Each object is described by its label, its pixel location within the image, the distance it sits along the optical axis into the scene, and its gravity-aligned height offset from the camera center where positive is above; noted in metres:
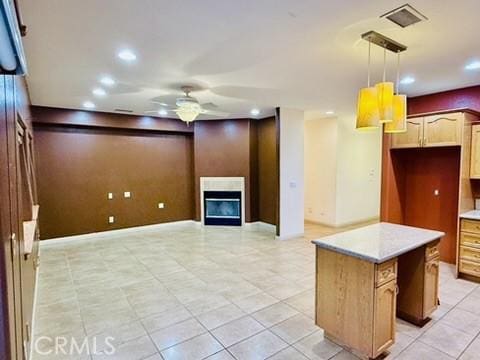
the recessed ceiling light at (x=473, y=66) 3.22 +1.12
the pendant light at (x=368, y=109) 2.51 +0.48
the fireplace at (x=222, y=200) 7.14 -0.93
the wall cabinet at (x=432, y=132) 3.93 +0.44
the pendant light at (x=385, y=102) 2.50 +0.54
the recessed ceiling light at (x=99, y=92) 4.27 +1.15
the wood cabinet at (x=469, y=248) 3.82 -1.20
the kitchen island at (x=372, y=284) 2.25 -1.09
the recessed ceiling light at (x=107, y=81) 3.72 +1.15
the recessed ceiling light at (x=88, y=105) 5.12 +1.15
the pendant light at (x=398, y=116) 2.60 +0.43
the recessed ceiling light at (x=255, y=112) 6.06 +1.15
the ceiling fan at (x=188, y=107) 4.01 +0.82
